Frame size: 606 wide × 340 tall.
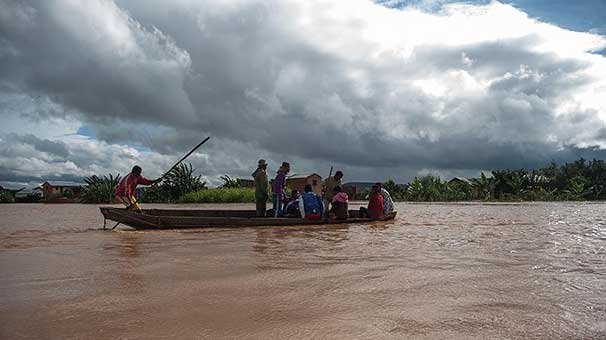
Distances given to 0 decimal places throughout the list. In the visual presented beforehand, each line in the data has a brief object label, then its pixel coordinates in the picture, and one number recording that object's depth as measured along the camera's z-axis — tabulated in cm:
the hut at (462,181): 3431
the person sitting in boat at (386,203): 1351
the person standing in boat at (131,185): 1078
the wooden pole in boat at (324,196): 1216
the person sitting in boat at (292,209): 1232
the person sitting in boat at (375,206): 1312
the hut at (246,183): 3093
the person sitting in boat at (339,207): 1230
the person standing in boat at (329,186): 1277
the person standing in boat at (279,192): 1207
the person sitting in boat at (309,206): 1175
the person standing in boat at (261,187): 1213
